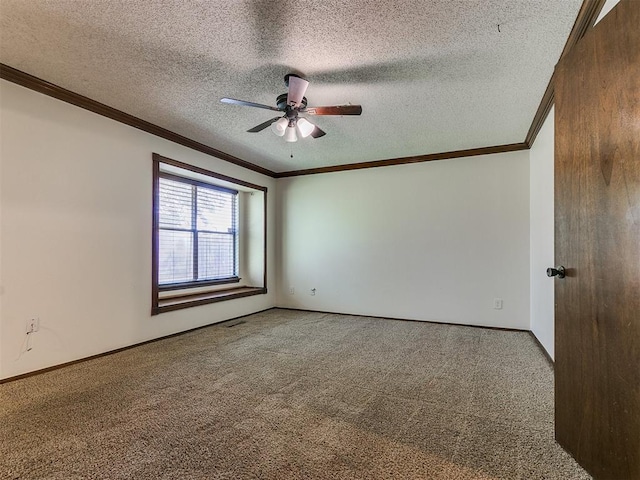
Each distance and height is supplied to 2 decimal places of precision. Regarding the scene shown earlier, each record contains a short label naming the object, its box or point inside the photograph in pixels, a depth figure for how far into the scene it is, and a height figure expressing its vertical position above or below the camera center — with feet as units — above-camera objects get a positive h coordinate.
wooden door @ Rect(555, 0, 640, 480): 3.83 -0.04
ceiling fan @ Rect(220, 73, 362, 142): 7.50 +3.45
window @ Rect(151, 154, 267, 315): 12.98 +0.29
